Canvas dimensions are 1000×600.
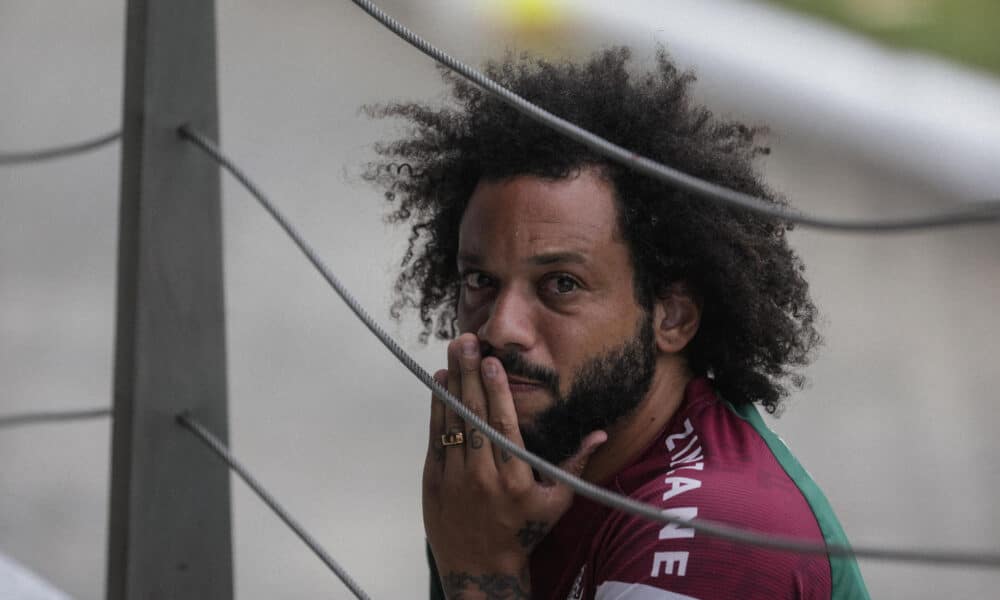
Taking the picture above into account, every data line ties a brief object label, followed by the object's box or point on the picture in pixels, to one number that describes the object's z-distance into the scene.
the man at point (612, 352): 9.42
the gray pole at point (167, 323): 9.33
